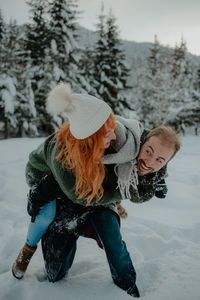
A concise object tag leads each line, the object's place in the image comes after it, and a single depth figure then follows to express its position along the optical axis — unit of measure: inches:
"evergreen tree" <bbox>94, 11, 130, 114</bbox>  583.8
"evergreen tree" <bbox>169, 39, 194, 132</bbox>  831.1
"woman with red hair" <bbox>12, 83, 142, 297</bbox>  60.1
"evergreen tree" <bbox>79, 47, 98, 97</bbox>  598.5
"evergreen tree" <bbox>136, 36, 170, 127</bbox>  826.8
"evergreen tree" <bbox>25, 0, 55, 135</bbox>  520.4
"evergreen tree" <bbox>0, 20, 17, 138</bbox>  476.1
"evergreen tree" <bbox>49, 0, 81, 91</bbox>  505.0
